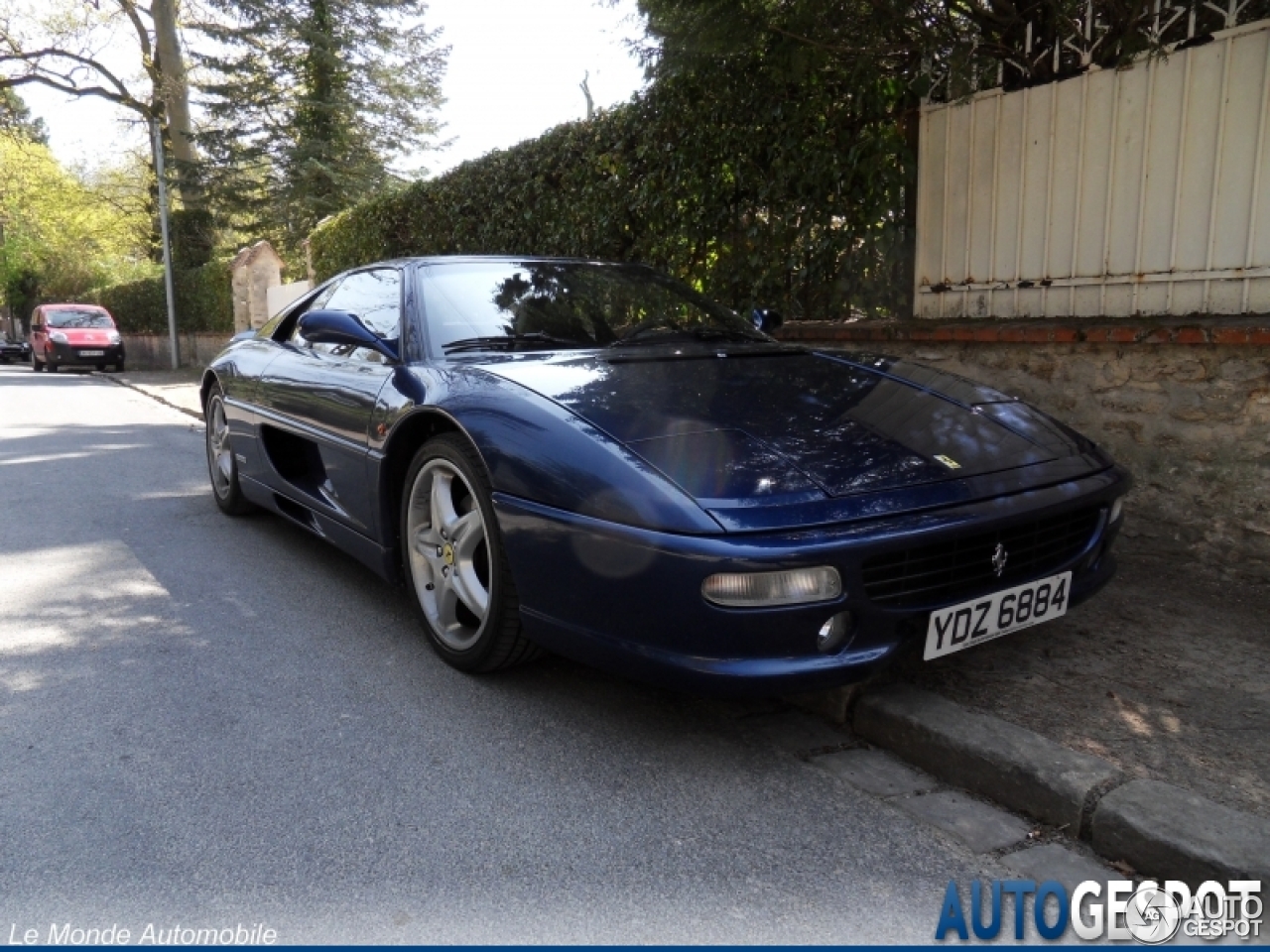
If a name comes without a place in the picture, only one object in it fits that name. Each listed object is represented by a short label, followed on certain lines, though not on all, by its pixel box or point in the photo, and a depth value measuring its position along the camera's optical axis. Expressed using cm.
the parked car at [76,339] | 2178
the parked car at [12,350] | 2922
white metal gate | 373
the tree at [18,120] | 3391
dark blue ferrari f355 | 229
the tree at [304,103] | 2197
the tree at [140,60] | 2414
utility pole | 2062
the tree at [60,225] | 3944
